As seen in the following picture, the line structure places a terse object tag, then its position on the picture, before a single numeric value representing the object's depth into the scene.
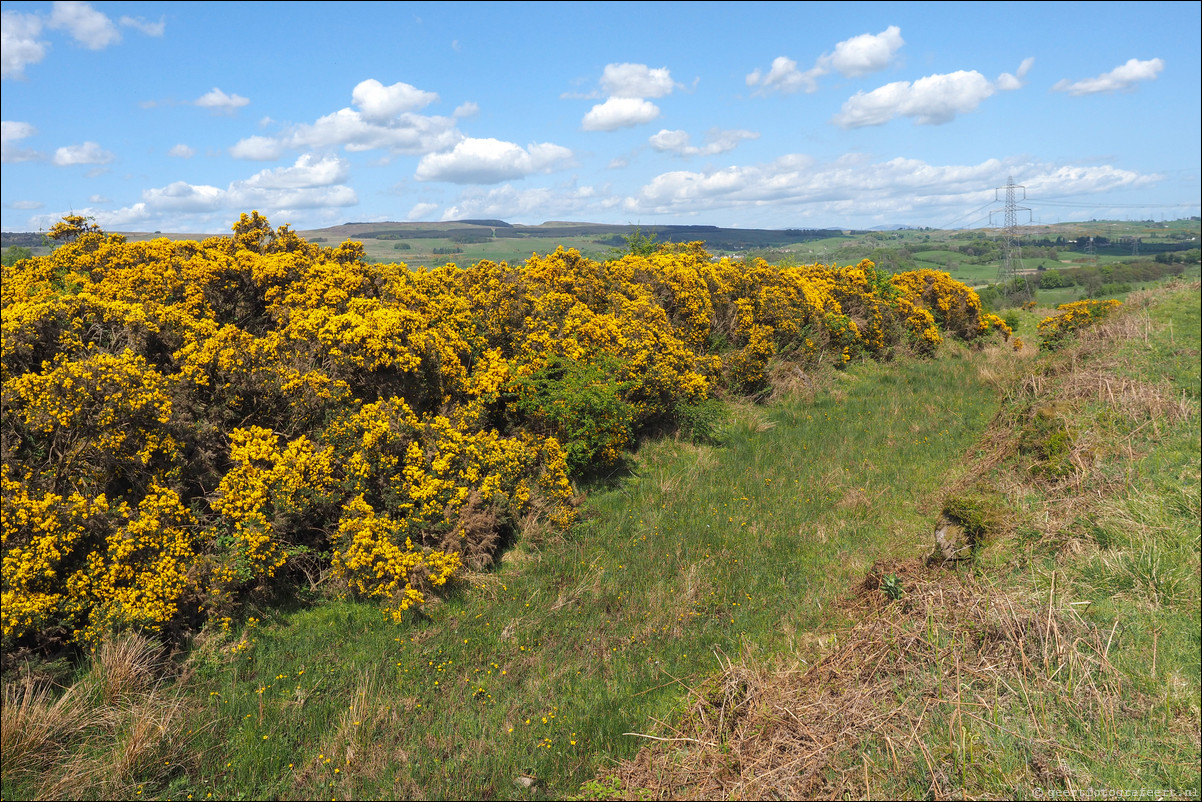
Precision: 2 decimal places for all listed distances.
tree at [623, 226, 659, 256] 18.98
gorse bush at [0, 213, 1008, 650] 5.84
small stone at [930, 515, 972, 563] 7.39
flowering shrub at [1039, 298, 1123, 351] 16.36
